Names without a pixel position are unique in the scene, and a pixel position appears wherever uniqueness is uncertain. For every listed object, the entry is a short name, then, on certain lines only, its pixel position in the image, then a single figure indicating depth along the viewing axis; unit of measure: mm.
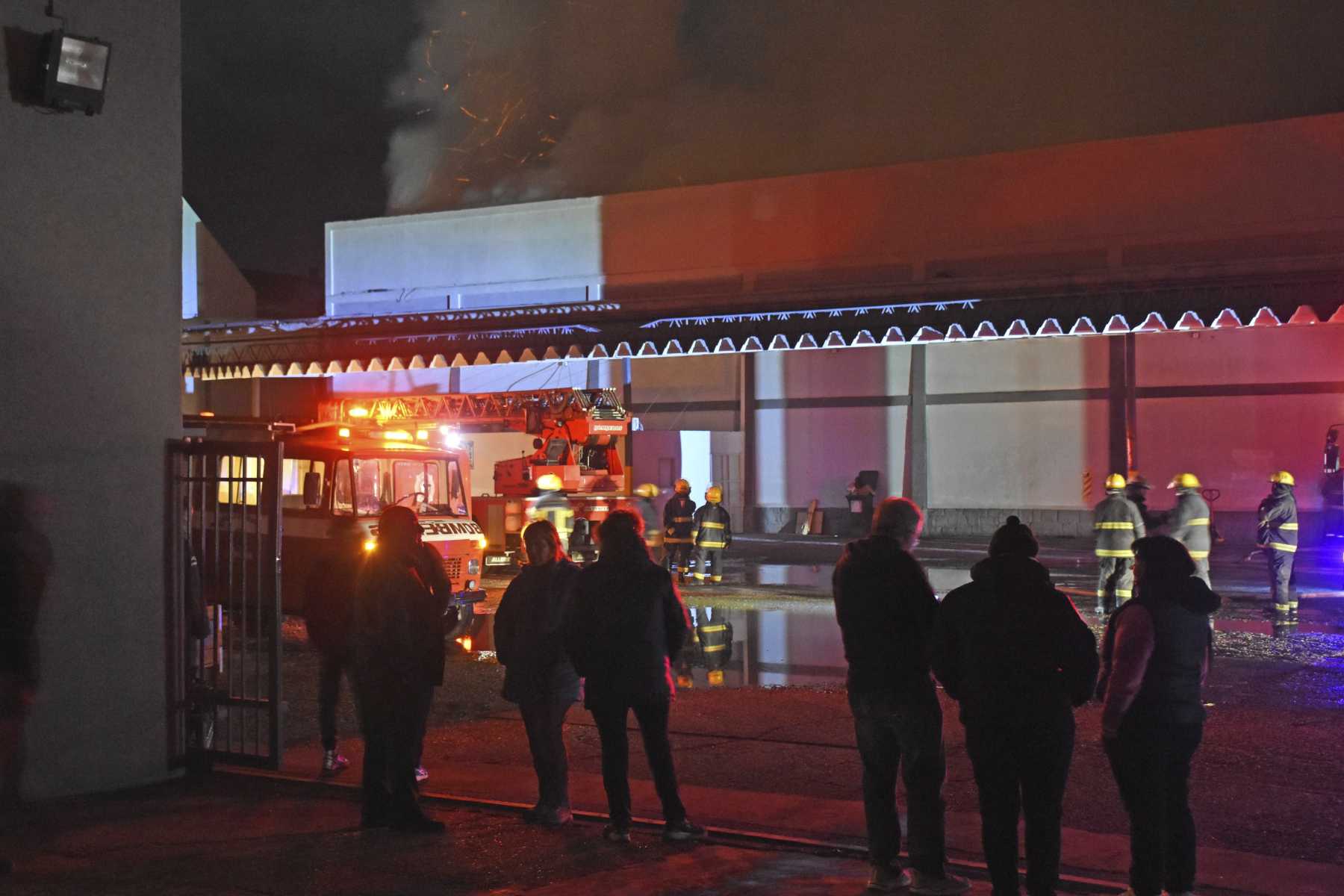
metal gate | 7613
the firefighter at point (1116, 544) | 13336
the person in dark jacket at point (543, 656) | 6504
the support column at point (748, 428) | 34156
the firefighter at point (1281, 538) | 14688
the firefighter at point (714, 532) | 18516
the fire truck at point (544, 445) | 20672
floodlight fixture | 6895
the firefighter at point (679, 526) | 19078
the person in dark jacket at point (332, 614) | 7445
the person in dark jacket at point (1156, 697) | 4988
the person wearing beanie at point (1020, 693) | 4855
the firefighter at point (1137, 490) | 13328
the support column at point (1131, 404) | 29781
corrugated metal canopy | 17672
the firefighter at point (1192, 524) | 12336
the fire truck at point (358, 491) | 14828
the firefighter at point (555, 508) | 19438
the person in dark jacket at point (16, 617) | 5992
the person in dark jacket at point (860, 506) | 29219
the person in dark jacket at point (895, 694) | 5254
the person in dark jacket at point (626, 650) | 6035
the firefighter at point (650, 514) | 17297
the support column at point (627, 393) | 32938
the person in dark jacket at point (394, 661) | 6328
